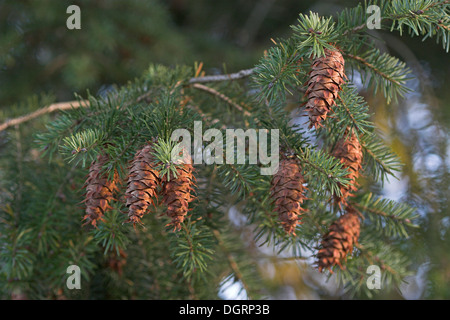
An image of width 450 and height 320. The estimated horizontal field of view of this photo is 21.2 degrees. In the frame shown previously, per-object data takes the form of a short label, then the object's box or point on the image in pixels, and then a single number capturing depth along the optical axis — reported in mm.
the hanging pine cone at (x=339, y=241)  1046
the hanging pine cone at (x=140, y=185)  968
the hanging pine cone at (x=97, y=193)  994
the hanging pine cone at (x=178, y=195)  979
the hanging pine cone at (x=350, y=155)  1027
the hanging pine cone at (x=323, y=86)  978
